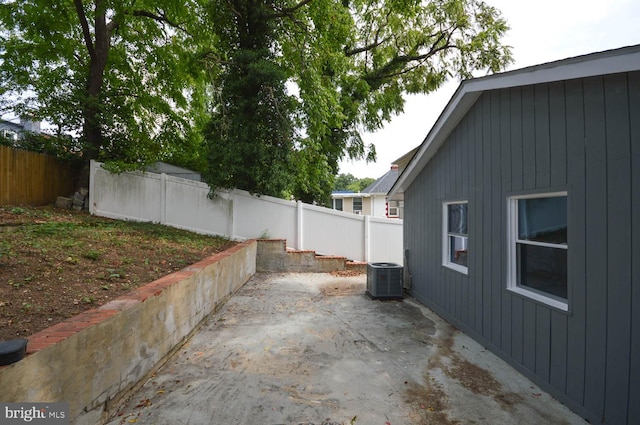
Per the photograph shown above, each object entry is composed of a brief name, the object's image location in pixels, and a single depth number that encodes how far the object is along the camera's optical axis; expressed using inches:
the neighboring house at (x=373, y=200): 950.4
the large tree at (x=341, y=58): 367.6
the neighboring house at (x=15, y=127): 379.3
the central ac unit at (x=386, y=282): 262.4
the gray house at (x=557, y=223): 96.5
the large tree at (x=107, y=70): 371.6
